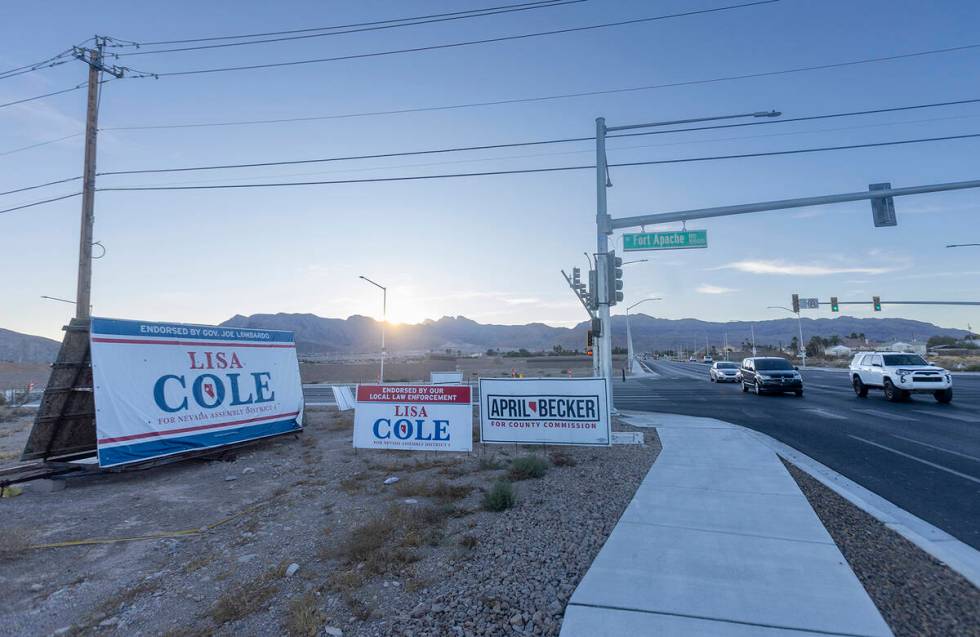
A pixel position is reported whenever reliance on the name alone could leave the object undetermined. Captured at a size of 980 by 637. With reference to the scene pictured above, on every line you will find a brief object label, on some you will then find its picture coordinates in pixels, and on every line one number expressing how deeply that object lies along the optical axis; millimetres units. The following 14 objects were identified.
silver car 38562
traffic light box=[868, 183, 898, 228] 15633
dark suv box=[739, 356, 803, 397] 24906
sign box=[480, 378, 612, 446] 11117
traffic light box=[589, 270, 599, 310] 16952
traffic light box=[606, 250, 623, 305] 16625
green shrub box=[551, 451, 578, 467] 9846
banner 9688
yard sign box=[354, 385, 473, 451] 10906
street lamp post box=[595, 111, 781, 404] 16547
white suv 19875
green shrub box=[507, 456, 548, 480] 8859
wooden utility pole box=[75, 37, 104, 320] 13727
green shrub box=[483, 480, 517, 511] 6953
